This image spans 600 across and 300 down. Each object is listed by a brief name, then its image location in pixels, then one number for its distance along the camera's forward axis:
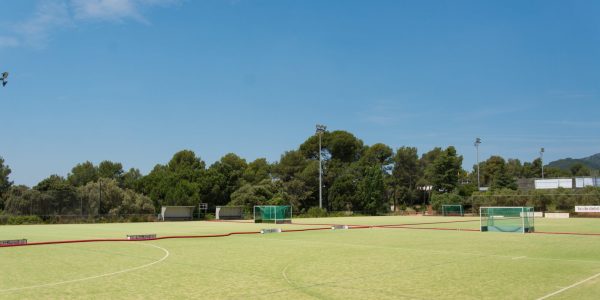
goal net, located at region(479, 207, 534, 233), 32.03
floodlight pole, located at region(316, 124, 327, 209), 76.50
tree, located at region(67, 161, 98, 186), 111.81
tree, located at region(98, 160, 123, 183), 115.76
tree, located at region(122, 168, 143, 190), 88.38
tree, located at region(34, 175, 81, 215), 50.72
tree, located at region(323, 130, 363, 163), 104.19
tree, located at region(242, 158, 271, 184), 99.31
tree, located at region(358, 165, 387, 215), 82.62
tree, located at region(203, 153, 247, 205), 85.12
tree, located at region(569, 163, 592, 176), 158.88
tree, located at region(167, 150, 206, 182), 94.95
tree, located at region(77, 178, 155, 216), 54.72
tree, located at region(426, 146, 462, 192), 97.38
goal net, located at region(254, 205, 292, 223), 47.06
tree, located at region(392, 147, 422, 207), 110.25
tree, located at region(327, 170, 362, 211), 86.06
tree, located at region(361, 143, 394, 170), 109.06
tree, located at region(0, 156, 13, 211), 97.08
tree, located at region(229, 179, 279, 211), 77.06
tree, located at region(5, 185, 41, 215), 49.91
